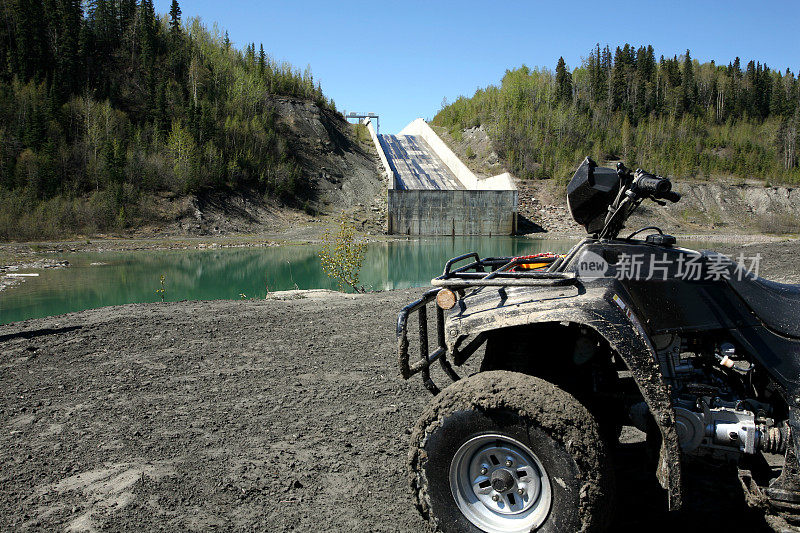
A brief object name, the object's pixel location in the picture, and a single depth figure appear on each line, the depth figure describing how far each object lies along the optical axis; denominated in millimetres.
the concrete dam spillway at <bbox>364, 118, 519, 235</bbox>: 39125
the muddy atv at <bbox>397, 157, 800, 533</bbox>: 2611
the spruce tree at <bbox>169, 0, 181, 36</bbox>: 47562
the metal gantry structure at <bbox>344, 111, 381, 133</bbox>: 59347
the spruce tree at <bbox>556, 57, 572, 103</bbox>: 56625
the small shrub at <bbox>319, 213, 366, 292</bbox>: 13367
